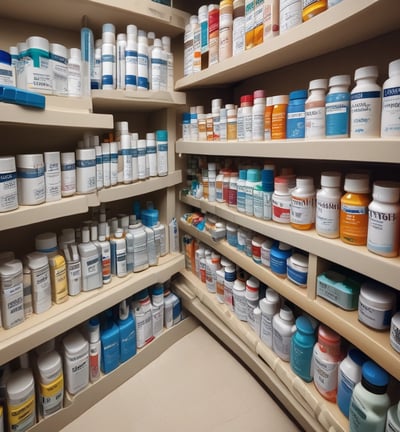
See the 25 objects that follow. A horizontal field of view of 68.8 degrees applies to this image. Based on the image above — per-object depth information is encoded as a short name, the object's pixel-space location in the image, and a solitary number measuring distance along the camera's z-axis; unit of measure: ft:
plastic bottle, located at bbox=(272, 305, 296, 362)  2.76
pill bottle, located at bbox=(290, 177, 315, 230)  2.47
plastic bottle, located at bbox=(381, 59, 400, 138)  1.73
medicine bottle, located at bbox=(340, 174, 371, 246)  2.08
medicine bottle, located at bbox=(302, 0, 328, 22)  2.05
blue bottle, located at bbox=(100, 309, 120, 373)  3.24
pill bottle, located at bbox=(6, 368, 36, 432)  2.53
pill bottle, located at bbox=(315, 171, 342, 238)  2.23
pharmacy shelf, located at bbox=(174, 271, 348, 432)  2.41
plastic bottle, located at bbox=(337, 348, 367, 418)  2.19
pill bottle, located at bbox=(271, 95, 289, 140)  2.55
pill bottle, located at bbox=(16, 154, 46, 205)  2.46
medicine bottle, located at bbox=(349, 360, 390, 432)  1.93
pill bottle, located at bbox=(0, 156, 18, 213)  2.28
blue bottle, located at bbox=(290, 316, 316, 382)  2.56
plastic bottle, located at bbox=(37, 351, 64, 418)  2.75
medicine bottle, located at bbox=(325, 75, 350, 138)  2.06
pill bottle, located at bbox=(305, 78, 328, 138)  2.21
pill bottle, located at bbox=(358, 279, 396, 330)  2.05
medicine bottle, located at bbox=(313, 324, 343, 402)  2.38
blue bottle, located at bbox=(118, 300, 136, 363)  3.39
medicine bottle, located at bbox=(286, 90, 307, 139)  2.39
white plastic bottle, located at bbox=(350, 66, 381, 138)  1.91
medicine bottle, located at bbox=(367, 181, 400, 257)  1.86
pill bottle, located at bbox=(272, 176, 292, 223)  2.67
